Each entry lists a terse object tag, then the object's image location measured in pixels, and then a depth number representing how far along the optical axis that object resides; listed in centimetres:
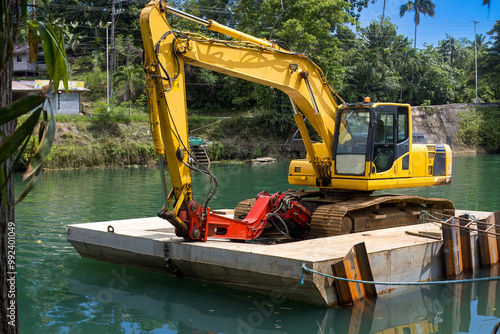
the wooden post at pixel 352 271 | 840
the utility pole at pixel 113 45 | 5422
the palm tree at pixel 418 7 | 9656
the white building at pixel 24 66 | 5906
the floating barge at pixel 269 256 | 854
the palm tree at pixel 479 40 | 9084
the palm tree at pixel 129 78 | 5050
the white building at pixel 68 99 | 4566
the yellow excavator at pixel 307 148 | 957
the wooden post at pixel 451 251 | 1059
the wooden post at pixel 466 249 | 1098
